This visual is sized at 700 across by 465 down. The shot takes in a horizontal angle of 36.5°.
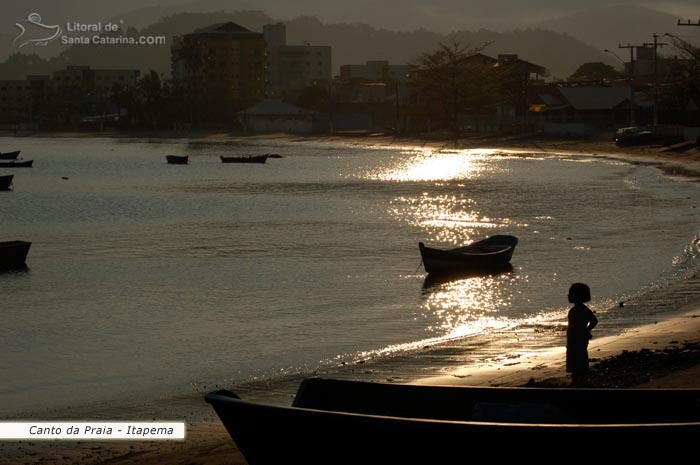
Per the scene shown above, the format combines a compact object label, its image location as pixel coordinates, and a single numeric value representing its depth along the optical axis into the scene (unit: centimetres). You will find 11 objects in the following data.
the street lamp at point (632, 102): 11602
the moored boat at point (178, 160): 12156
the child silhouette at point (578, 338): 1575
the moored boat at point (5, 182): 8899
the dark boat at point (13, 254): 3809
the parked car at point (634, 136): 10594
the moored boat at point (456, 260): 3425
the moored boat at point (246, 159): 11981
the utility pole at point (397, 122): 16916
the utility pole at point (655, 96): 10782
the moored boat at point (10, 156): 12950
